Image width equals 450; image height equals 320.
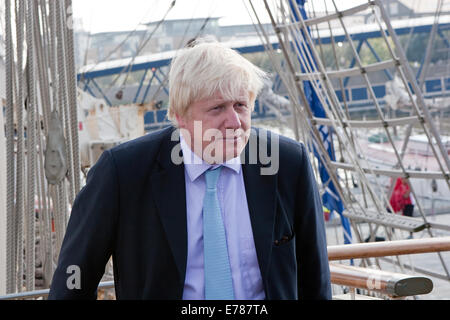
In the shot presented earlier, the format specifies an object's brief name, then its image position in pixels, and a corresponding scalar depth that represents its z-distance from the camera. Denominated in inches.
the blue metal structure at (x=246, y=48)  640.4
